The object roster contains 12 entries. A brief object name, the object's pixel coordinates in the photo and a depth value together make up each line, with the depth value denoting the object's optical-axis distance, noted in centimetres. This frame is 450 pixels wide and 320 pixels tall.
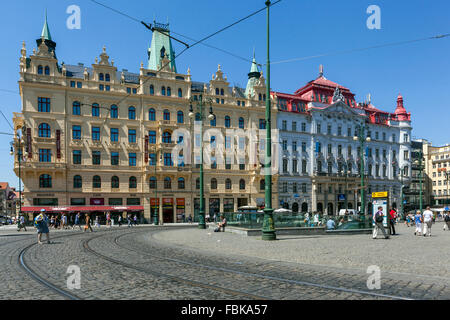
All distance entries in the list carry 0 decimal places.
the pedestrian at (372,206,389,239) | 1563
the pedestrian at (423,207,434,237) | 1803
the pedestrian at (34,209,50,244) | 1448
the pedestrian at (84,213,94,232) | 2517
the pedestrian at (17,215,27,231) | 2859
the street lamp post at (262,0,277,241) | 1473
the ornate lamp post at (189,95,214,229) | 2502
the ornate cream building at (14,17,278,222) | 3800
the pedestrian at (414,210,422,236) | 1936
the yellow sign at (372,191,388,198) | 1962
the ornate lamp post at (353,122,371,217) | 2906
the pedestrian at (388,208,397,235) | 1823
